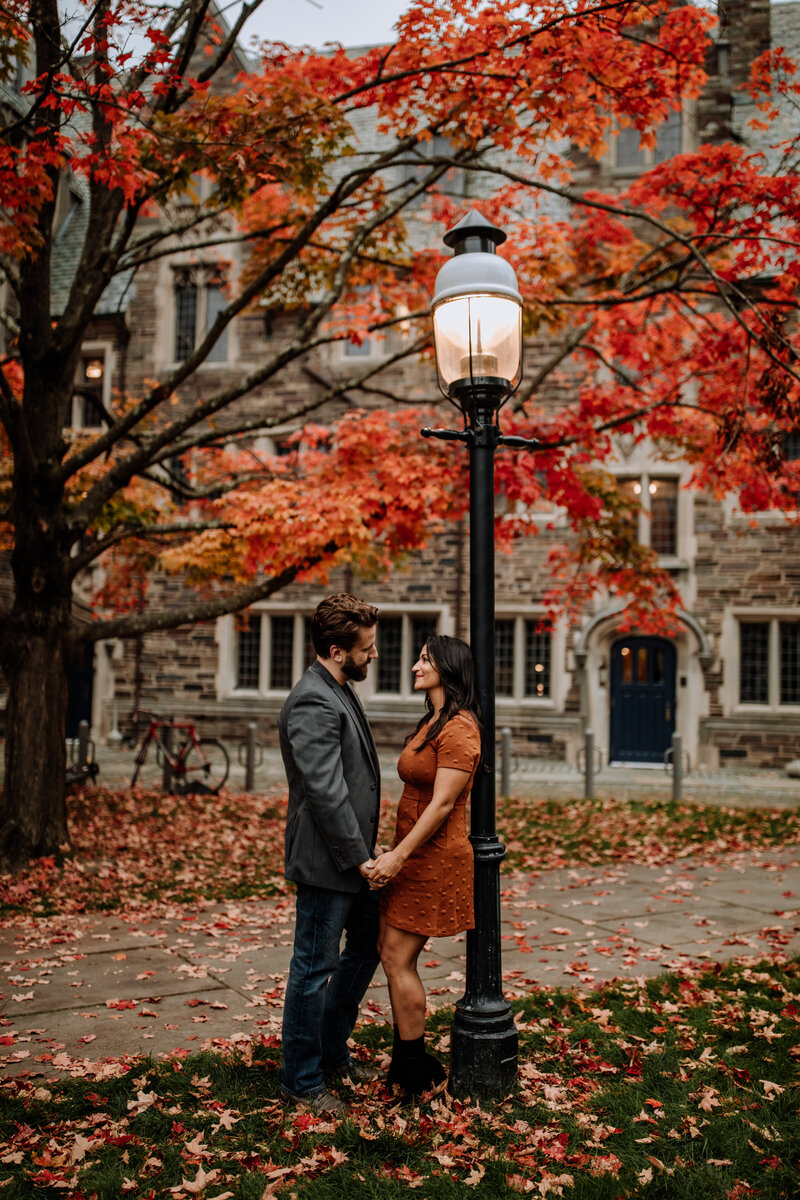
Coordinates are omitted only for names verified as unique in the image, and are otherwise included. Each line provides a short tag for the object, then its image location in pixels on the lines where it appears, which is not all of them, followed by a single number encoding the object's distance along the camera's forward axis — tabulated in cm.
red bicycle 1280
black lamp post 375
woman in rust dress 351
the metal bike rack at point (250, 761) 1379
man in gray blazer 350
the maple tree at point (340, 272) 682
